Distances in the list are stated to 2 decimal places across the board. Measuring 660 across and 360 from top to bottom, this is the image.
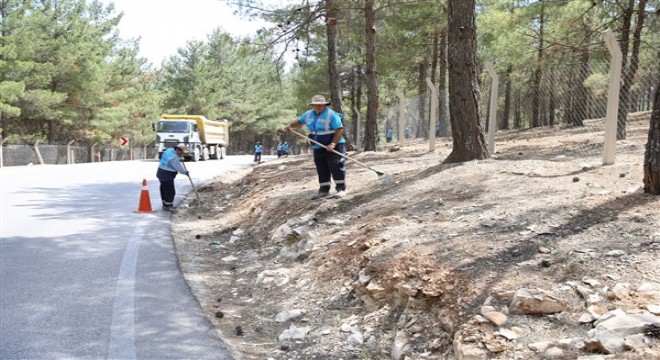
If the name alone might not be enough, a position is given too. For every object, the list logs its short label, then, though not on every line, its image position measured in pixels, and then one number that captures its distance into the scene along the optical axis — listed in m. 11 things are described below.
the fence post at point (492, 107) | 10.01
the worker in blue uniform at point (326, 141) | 8.49
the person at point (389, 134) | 28.12
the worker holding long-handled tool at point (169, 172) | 11.04
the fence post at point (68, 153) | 33.48
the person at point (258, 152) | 29.48
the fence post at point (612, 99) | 7.09
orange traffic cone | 10.53
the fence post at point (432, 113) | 12.77
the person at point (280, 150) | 32.15
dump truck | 30.55
